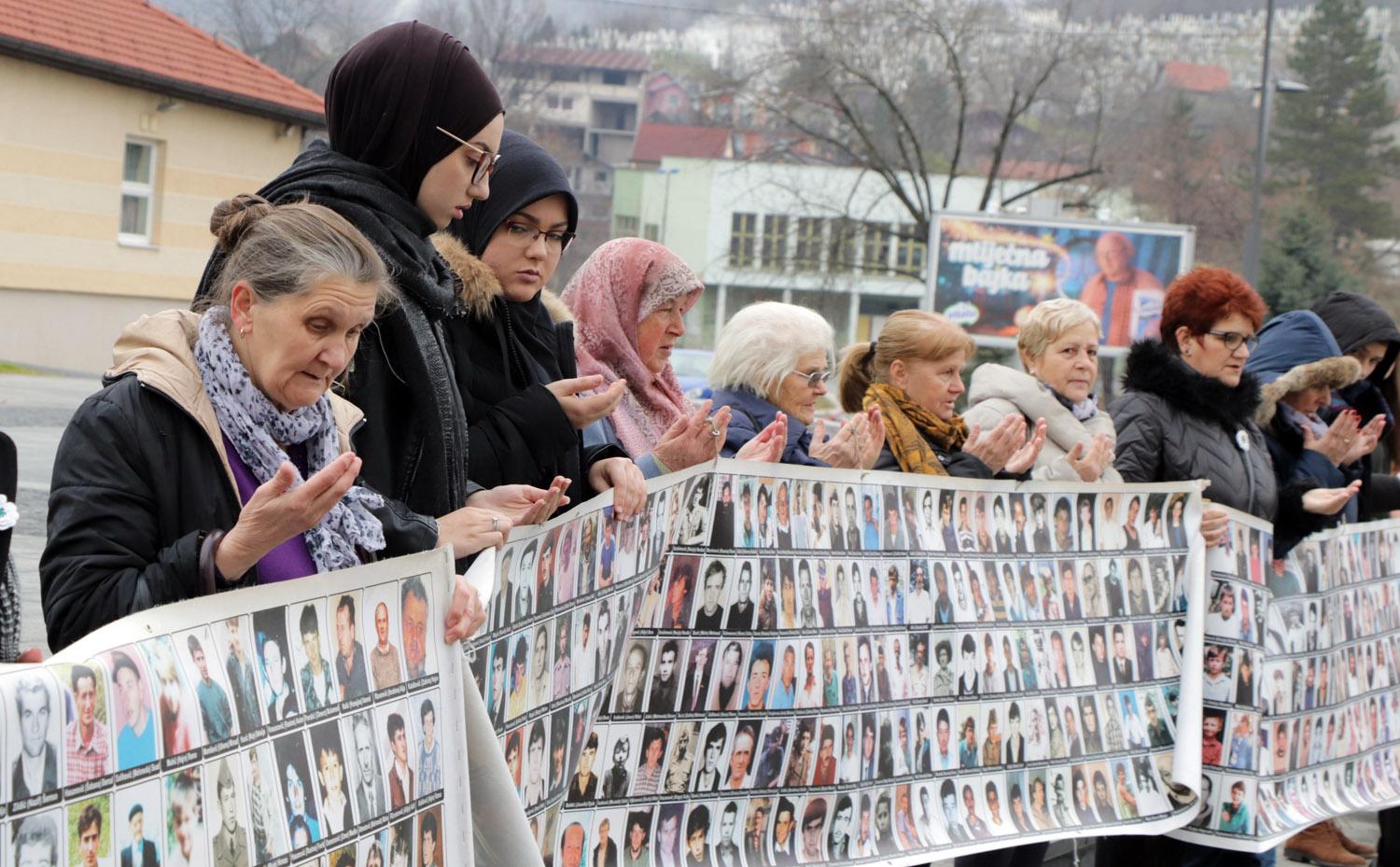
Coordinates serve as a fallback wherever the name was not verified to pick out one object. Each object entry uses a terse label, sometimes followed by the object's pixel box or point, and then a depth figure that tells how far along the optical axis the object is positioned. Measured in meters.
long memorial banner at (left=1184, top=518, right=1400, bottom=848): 5.29
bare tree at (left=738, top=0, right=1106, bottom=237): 42.41
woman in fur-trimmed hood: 6.20
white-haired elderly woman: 4.46
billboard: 31.41
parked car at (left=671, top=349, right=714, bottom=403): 27.11
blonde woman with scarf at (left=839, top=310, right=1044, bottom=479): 4.80
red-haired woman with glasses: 5.38
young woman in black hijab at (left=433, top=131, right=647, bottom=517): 3.28
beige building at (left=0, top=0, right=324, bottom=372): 24.70
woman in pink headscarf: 4.14
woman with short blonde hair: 5.13
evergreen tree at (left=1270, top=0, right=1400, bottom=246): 68.81
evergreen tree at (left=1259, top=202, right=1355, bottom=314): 30.73
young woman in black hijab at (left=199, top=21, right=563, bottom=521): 2.90
